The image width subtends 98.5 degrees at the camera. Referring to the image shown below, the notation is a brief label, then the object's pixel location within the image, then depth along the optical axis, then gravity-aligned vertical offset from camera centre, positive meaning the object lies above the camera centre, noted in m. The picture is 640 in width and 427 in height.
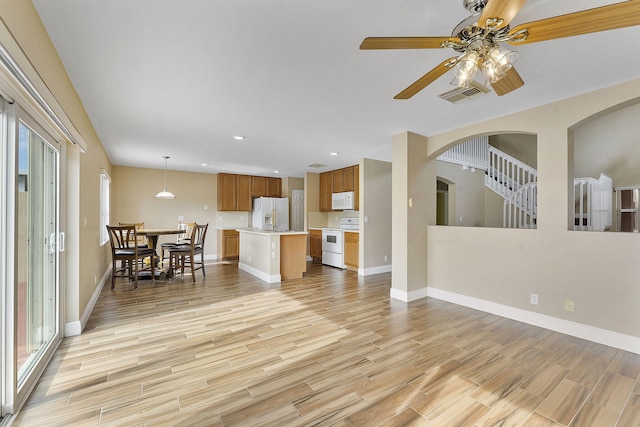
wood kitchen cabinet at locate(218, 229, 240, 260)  7.26 -0.79
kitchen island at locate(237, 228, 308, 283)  4.90 -0.76
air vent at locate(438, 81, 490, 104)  2.46 +1.14
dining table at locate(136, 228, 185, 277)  4.65 -0.43
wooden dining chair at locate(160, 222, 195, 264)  5.39 -0.49
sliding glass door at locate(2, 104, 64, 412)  1.59 -0.28
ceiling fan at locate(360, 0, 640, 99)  1.18 +0.87
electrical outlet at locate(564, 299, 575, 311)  2.74 -0.91
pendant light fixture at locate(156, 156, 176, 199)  5.42 +0.42
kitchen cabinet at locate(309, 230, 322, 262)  6.85 -0.76
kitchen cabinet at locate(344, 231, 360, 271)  5.72 -0.76
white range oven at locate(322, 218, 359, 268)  6.12 -0.65
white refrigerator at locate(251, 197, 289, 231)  7.25 +0.03
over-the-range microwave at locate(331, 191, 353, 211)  6.20 +0.31
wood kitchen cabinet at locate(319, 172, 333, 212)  6.93 +0.62
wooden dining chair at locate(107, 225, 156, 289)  4.32 -0.62
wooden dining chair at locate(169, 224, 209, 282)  4.94 -0.66
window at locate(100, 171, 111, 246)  4.79 +0.15
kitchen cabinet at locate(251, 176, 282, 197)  7.77 +0.80
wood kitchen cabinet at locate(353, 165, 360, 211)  6.09 +0.60
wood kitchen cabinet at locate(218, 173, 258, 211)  7.31 +0.61
